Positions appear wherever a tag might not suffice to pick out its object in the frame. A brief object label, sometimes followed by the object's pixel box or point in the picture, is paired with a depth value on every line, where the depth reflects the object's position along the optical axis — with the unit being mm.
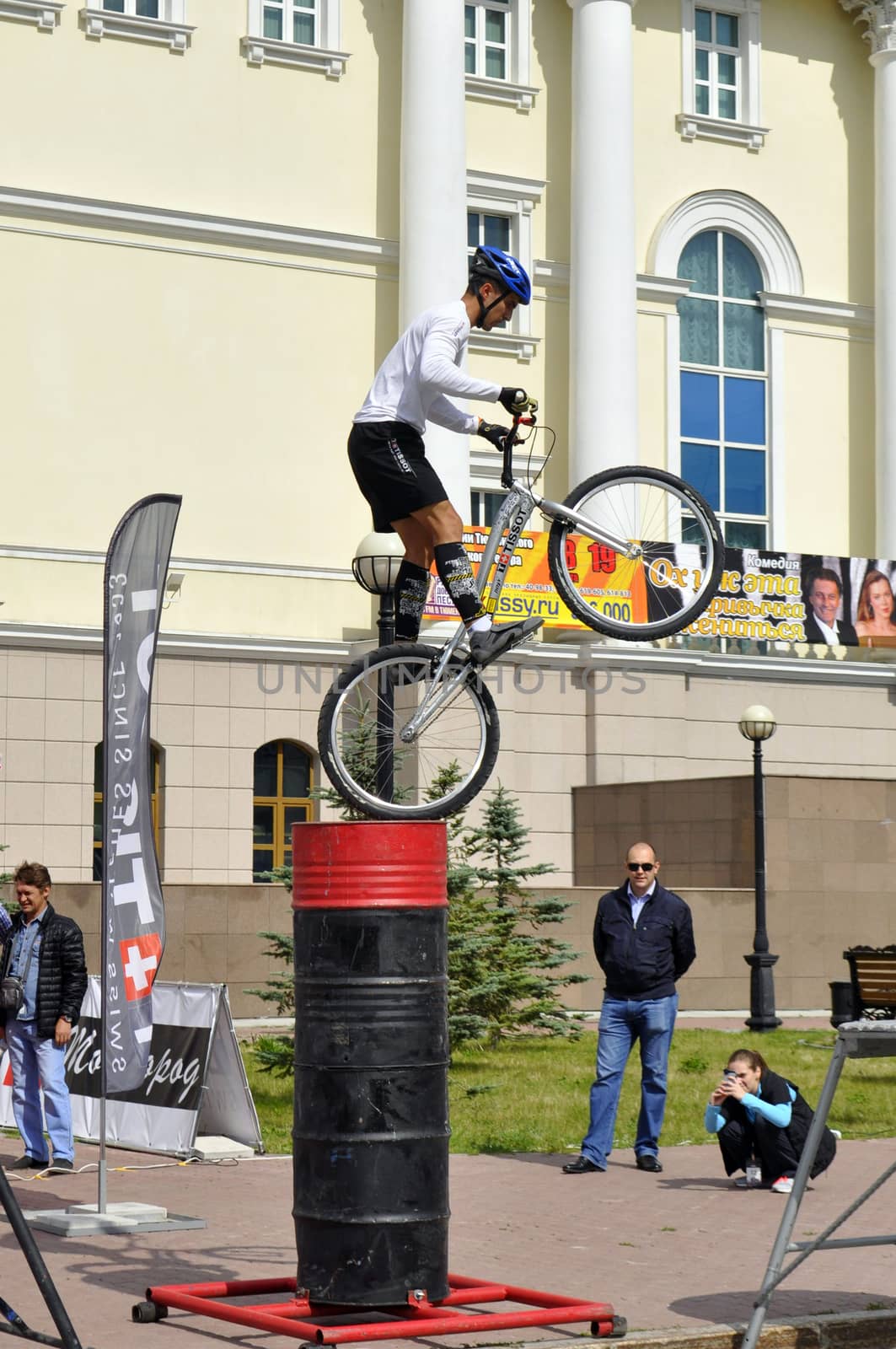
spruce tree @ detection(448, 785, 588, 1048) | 22156
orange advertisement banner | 33875
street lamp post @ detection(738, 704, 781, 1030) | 27281
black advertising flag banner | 12859
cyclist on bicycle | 9094
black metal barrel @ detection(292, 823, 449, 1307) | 9336
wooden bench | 22984
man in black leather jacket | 14711
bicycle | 9500
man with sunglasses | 14648
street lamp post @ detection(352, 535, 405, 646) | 13438
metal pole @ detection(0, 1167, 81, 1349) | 8062
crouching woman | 13672
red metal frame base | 8914
